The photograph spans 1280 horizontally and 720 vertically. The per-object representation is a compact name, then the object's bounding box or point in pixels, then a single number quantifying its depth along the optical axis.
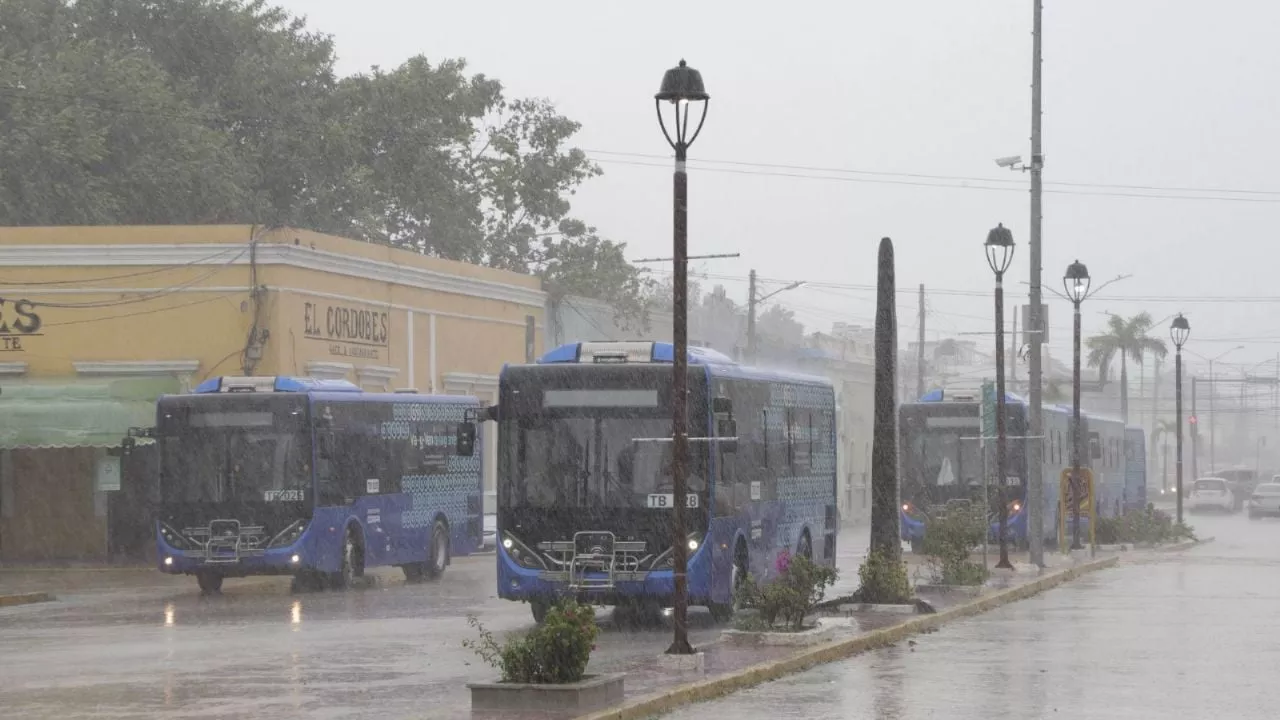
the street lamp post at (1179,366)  54.00
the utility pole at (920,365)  80.88
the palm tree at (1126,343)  103.69
